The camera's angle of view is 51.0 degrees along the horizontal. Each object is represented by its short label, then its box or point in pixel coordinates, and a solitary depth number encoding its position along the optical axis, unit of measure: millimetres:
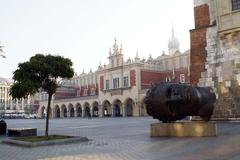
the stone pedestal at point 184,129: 7129
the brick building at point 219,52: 12442
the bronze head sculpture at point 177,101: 7228
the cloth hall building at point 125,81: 43461
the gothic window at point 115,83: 46634
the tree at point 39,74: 8043
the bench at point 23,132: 9486
